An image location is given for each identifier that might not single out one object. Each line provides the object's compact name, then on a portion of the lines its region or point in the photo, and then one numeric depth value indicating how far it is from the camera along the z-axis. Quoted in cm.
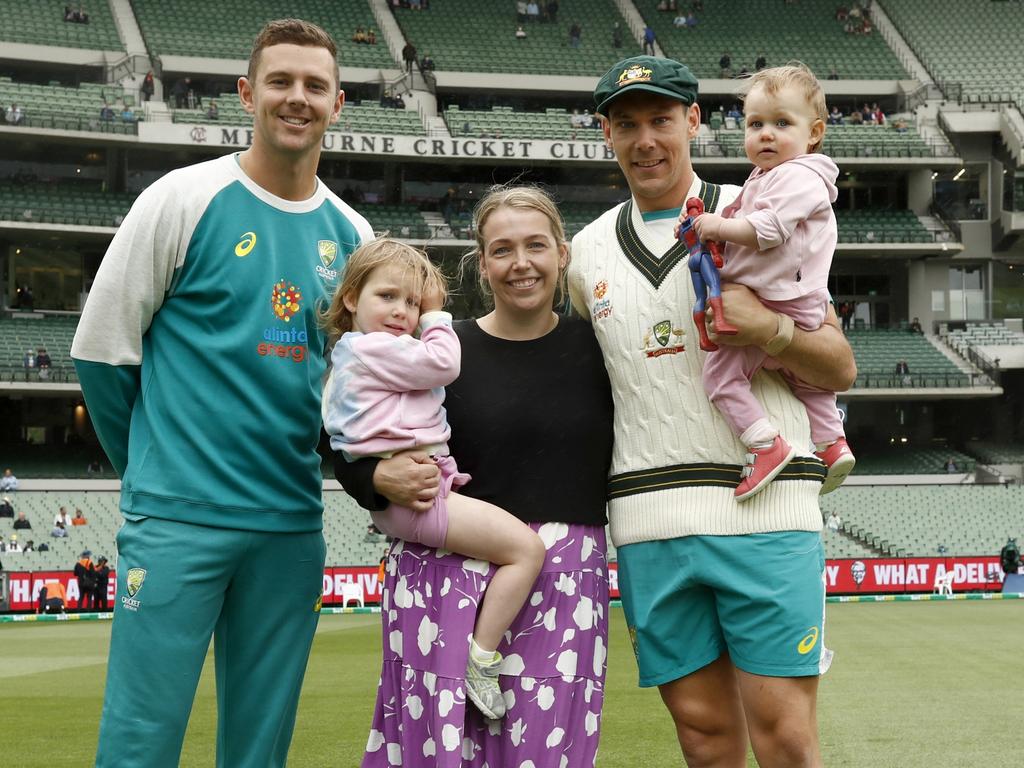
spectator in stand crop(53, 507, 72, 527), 2641
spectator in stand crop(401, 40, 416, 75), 3942
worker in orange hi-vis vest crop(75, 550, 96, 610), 2153
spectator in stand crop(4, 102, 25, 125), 3331
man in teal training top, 379
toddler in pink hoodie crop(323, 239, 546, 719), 360
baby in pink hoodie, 363
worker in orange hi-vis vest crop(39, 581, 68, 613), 2214
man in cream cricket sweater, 373
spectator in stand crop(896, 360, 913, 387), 3597
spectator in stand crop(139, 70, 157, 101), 3672
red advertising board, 2498
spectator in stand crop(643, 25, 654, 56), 4197
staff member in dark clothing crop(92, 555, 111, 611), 2188
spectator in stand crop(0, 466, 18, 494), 2973
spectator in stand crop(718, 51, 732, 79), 4078
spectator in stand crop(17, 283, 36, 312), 3662
